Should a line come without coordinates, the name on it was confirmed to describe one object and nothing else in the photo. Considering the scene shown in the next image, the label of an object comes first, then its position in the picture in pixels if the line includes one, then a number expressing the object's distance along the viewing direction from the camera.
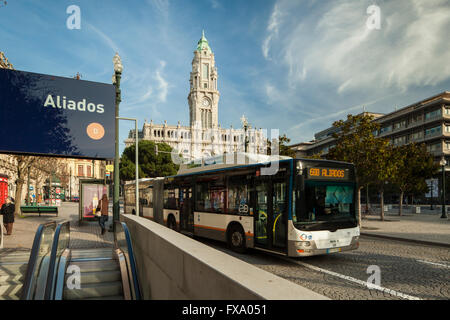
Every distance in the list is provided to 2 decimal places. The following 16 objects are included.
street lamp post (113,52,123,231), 12.26
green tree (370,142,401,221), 16.08
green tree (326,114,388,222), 16.31
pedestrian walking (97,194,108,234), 13.55
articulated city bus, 7.63
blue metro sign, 6.42
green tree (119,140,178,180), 51.89
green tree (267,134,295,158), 25.31
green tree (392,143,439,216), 23.89
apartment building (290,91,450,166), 49.72
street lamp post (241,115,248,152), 23.07
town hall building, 122.19
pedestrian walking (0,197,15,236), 12.24
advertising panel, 17.95
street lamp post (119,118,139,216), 16.36
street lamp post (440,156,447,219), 22.46
